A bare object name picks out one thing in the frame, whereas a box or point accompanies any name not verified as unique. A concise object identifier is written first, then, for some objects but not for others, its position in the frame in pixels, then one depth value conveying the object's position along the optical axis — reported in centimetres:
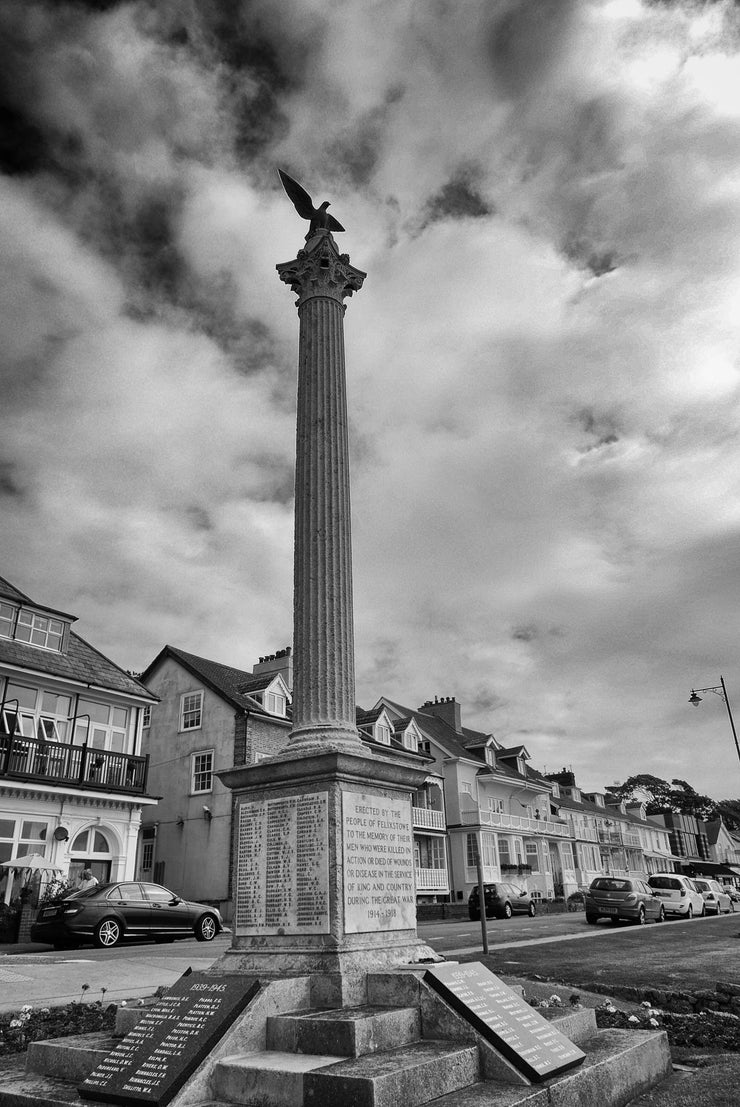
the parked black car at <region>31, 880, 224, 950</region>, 1636
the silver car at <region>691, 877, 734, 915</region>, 3459
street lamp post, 3088
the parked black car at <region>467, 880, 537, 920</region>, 3122
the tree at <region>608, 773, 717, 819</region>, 9869
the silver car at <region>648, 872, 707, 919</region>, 3017
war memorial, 505
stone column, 678
